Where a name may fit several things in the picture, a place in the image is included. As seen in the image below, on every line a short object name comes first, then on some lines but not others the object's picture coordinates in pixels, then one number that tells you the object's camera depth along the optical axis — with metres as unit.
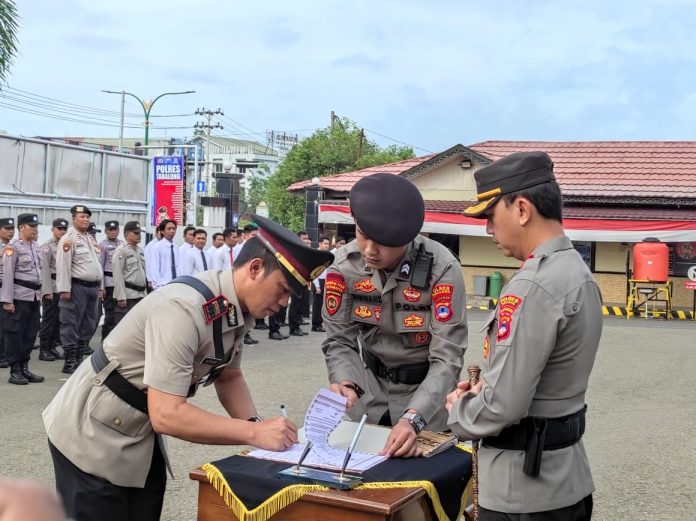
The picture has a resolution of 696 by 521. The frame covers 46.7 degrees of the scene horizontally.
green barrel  21.11
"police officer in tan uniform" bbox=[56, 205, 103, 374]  9.45
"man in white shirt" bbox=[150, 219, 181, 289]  12.17
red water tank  18.30
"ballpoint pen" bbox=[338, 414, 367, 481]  2.37
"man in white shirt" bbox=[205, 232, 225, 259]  15.17
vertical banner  18.78
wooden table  2.20
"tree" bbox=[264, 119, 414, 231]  38.22
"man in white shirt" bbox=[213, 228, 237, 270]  13.97
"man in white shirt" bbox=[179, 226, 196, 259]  12.97
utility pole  49.60
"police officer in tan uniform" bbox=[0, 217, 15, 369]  9.72
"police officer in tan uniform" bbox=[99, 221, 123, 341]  11.25
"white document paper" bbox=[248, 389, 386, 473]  2.47
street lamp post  33.47
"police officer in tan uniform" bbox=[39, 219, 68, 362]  10.26
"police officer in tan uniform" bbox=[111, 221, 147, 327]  10.88
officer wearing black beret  3.01
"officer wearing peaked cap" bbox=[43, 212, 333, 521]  2.36
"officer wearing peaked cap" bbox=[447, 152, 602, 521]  2.20
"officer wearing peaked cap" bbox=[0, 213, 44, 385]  8.61
